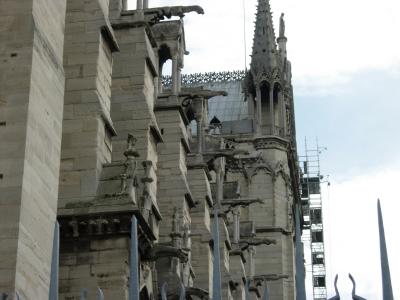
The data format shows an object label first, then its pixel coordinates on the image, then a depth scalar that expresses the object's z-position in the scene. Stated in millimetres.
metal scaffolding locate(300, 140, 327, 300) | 84062
